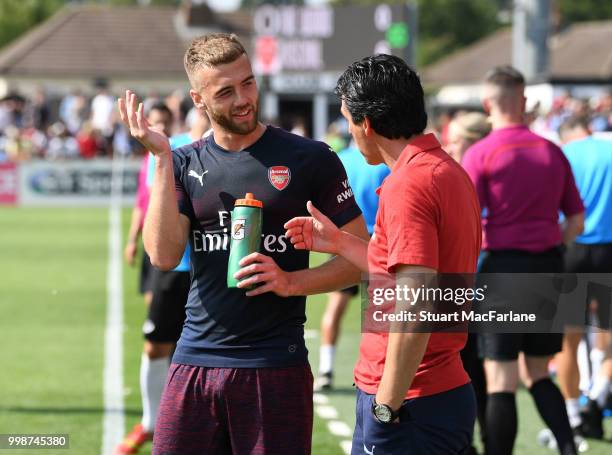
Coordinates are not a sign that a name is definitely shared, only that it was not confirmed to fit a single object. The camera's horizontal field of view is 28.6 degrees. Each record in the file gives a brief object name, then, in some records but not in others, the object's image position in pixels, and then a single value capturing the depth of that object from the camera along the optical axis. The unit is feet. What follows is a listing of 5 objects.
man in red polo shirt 12.64
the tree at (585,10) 330.13
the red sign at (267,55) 89.66
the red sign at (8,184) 97.71
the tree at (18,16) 270.67
